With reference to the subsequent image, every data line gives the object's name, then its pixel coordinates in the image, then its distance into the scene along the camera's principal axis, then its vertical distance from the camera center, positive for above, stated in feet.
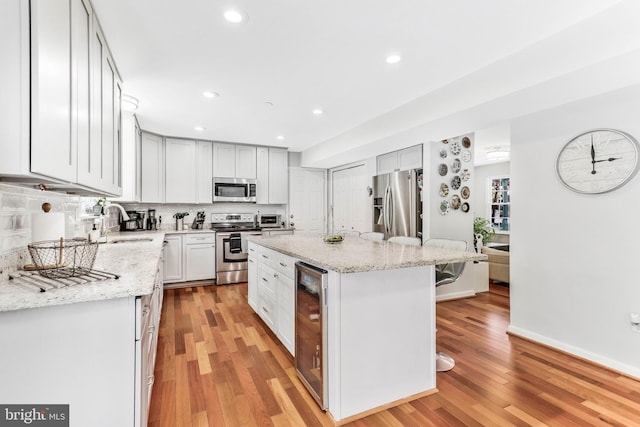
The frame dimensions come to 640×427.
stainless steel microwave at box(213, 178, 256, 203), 17.47 +1.48
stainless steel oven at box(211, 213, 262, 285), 16.31 -2.11
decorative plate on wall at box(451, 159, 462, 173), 13.82 +2.21
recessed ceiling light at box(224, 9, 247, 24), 6.09 +4.03
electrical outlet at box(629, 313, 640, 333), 7.45 -2.61
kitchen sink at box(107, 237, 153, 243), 10.46 -0.85
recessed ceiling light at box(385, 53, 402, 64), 7.71 +3.97
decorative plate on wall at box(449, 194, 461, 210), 13.78 +0.56
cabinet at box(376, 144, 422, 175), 13.48 +2.57
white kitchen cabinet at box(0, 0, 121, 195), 3.40 +1.64
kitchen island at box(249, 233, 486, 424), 5.86 -2.29
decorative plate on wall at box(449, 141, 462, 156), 13.76 +3.01
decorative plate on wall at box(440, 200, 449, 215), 13.50 +0.33
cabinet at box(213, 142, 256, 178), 17.48 +3.18
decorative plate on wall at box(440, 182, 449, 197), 13.50 +1.08
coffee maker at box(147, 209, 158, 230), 16.20 -0.28
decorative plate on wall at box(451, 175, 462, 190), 13.80 +1.45
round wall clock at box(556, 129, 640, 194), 7.61 +1.39
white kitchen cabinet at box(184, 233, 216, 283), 15.76 -2.11
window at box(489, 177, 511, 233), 23.38 +0.79
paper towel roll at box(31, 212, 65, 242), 5.74 -0.20
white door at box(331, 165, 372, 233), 16.99 +0.90
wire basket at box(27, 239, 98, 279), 5.04 -0.73
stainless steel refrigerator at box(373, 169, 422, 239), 13.48 +0.52
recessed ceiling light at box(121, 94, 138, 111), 10.39 +3.90
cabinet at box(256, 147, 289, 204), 18.57 +2.46
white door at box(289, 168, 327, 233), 19.88 +1.06
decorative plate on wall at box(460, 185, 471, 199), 14.05 +0.98
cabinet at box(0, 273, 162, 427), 3.69 -1.80
